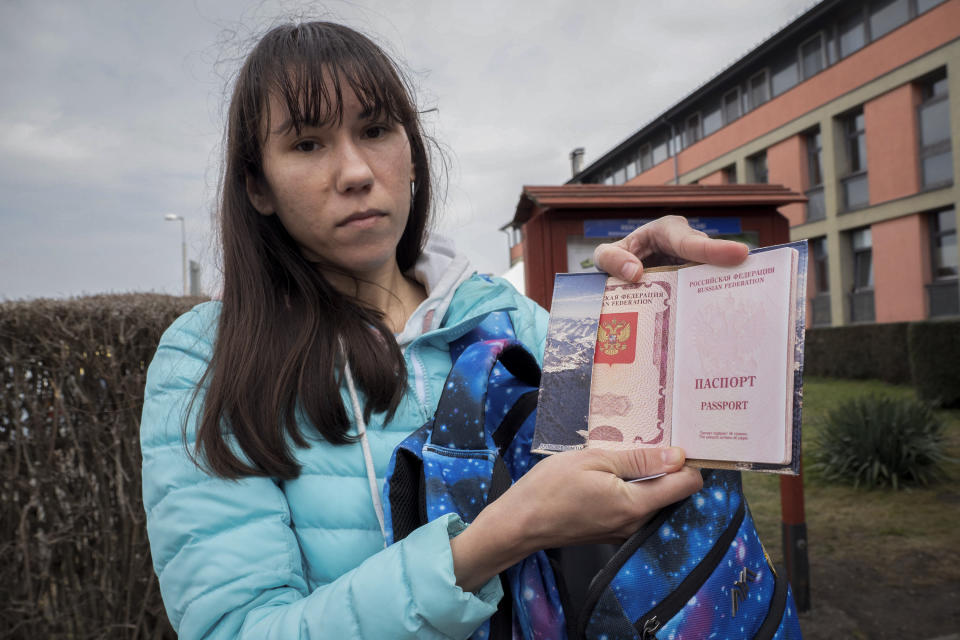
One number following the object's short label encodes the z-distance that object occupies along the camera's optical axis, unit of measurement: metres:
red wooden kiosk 2.93
